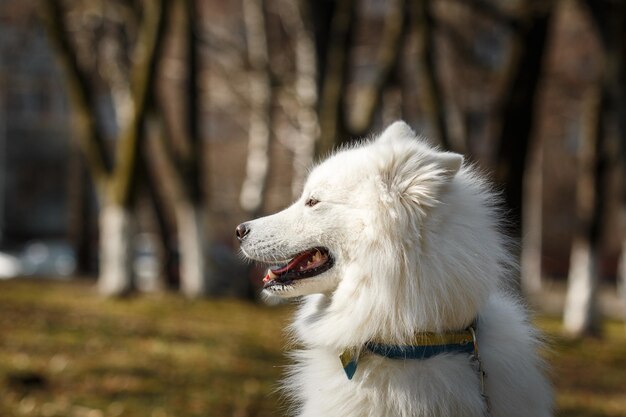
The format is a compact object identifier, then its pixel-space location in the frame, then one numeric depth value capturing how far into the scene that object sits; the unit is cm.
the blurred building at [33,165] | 4544
